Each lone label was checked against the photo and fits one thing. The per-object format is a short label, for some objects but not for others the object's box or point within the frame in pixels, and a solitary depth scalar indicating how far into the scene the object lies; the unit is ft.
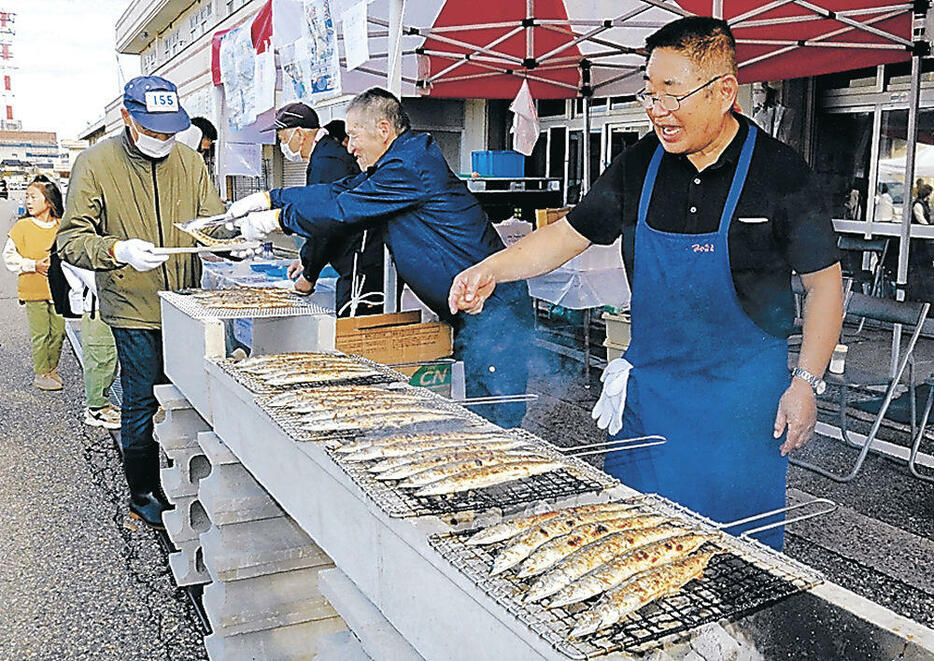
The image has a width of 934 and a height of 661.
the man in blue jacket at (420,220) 12.48
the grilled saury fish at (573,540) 5.03
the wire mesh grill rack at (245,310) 11.10
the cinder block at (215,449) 9.89
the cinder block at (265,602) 10.12
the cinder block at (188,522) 12.56
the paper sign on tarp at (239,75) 27.26
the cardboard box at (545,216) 23.12
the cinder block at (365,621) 5.96
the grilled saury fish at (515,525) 5.42
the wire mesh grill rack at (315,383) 8.98
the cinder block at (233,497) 9.91
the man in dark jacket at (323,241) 16.51
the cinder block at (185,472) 12.38
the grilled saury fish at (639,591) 4.42
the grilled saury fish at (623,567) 4.71
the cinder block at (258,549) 9.86
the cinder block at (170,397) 12.46
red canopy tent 19.58
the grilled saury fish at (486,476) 6.16
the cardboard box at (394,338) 12.86
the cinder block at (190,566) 12.61
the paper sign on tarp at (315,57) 19.20
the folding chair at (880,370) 16.02
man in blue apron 8.00
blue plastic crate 37.54
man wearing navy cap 13.41
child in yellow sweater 25.79
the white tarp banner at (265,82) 25.06
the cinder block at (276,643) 10.34
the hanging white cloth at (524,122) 25.93
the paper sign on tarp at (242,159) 34.09
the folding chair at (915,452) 17.21
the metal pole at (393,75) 16.70
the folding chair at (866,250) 26.61
